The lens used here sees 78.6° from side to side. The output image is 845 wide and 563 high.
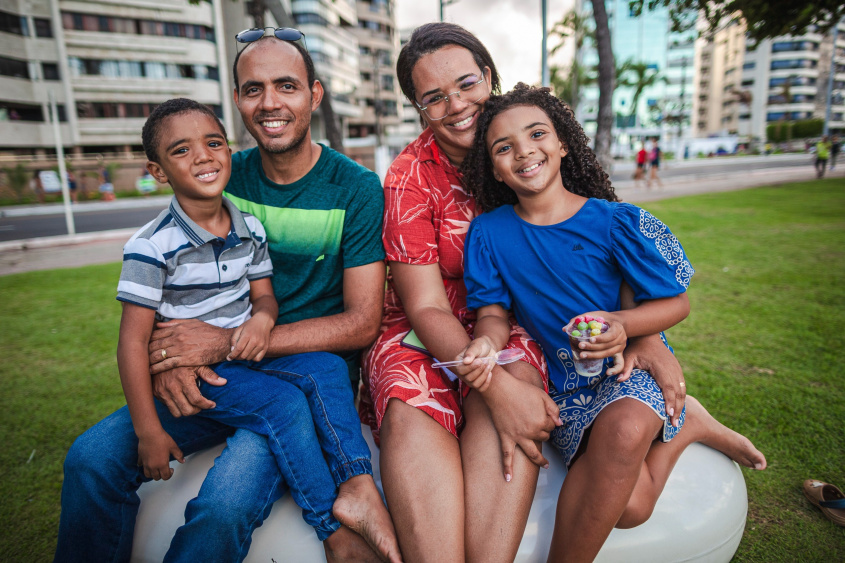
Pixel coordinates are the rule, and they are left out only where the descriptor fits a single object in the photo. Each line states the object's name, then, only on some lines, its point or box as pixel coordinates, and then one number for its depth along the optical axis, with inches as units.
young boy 73.6
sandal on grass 90.7
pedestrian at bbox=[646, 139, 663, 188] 751.1
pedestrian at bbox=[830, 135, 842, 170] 923.4
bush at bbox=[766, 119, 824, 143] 2195.9
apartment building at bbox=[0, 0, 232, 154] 1296.8
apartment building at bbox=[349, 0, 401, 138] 2057.1
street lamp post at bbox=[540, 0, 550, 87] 342.3
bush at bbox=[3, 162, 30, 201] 984.9
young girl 68.0
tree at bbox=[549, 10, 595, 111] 579.8
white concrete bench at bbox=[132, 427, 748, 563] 73.9
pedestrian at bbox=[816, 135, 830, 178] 754.8
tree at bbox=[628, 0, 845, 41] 265.6
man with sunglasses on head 68.8
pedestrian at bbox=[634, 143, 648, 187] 805.9
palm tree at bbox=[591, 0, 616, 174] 355.6
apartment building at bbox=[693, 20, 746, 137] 3095.5
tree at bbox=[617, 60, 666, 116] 1566.2
